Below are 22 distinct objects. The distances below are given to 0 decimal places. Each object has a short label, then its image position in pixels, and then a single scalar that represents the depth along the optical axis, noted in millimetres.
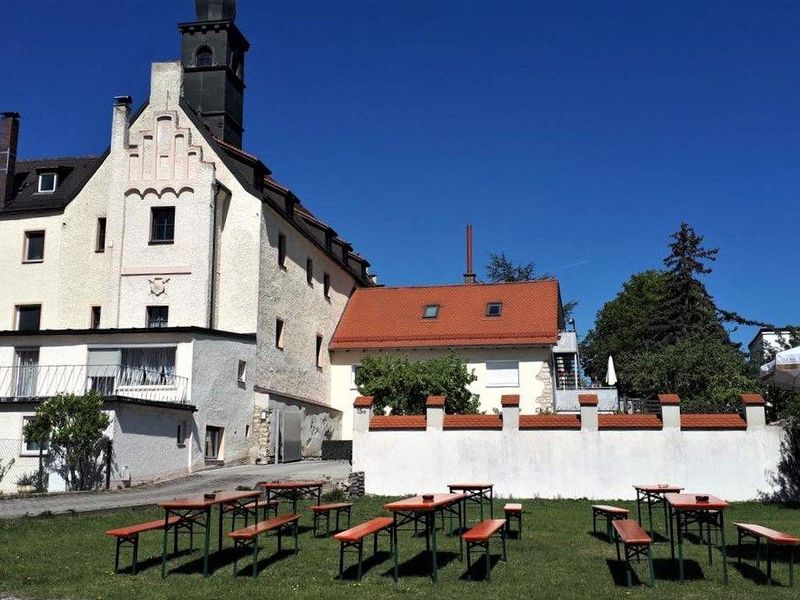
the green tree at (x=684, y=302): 42000
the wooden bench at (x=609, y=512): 11000
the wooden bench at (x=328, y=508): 11359
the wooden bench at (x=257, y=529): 8664
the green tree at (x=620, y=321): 54375
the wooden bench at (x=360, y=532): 8227
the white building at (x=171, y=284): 26094
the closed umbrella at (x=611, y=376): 32688
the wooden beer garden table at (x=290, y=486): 12984
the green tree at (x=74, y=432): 20375
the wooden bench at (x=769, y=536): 8023
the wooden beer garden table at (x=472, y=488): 12688
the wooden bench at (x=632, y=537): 8123
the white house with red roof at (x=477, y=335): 33344
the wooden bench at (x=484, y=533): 8344
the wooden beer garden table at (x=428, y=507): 8859
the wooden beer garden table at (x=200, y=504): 9421
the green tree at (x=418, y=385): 27875
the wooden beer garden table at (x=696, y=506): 8758
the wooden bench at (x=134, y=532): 9062
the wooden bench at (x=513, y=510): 11539
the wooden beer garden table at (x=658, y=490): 12594
